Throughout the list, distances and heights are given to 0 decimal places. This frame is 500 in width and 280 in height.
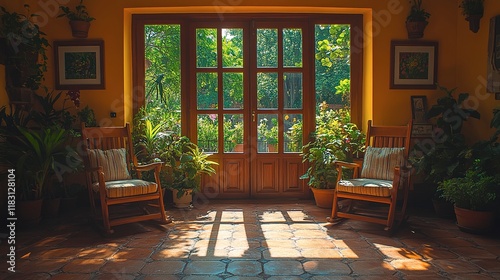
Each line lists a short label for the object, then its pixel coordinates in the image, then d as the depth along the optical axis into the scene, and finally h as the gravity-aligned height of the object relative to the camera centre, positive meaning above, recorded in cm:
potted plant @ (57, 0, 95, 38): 458 +110
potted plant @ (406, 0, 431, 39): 465 +109
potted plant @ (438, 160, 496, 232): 357 -73
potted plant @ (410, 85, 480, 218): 409 -34
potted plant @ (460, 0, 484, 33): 433 +111
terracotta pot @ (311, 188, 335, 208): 462 -91
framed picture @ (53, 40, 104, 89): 473 +62
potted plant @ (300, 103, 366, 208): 460 -39
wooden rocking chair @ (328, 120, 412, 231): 374 -61
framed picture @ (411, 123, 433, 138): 478 -17
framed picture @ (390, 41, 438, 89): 479 +61
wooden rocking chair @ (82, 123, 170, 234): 369 -57
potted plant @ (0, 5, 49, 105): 418 +66
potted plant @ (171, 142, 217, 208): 466 -66
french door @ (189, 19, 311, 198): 508 +16
